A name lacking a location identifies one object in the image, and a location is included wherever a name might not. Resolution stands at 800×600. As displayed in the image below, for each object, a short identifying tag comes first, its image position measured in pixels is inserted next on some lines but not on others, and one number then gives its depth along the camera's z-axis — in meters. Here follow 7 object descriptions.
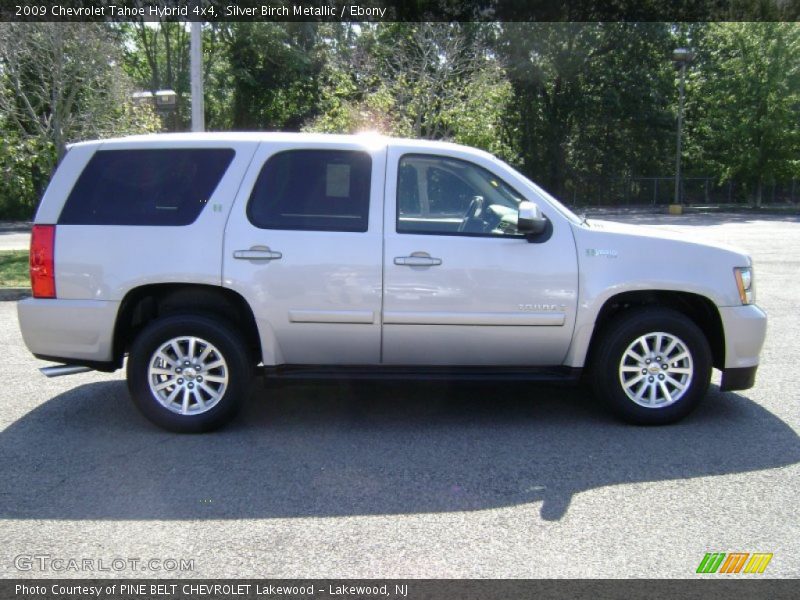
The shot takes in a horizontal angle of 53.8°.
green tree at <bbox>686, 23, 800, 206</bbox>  34.62
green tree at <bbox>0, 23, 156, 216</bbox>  14.98
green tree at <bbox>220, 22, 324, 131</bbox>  34.94
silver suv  5.44
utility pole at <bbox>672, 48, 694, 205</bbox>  29.91
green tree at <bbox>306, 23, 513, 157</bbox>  21.78
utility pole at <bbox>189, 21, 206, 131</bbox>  12.51
